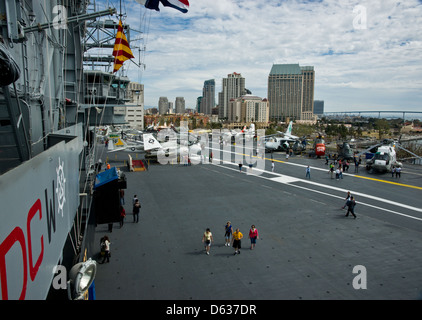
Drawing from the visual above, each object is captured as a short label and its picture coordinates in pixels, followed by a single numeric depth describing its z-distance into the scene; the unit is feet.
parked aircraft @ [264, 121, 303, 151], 136.46
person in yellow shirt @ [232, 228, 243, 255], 37.93
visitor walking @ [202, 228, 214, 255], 37.81
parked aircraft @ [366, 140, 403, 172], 89.61
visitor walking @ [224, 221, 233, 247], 40.35
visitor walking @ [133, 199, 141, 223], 48.88
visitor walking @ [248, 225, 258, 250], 39.34
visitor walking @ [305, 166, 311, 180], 84.78
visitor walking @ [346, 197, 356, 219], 51.27
